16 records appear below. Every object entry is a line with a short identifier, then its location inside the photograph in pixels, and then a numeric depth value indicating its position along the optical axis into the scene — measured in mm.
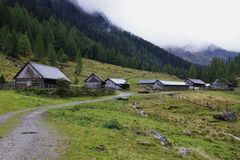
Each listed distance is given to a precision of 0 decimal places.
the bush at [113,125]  39312
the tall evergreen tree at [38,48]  173500
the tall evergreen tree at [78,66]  186250
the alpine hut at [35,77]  102125
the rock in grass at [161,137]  32478
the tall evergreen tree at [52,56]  173375
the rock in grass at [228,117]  67938
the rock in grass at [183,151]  28672
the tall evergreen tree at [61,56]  194275
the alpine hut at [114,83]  154750
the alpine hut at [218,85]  189050
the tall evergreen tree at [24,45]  165725
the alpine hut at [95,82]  150375
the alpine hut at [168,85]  177125
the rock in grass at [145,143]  29769
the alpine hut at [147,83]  184175
